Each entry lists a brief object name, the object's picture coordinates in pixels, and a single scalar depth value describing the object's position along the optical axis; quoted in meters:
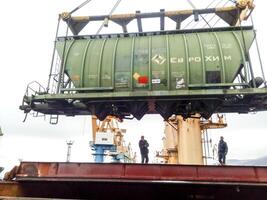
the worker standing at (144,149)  12.23
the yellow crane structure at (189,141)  17.62
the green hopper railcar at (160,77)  8.81
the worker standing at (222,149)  12.67
